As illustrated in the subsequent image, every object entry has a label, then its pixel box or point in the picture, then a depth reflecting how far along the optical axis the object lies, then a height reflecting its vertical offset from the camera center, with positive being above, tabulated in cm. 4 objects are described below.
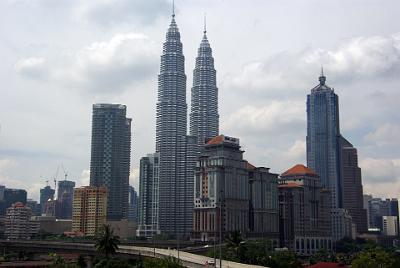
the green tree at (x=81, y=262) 15821 -1036
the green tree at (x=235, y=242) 17140 -482
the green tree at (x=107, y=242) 14688 -425
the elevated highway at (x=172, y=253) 13223 -855
